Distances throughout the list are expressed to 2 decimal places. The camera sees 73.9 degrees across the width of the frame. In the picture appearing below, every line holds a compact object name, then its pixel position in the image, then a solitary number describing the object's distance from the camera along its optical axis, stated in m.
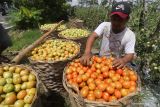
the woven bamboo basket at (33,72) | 1.23
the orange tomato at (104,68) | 1.50
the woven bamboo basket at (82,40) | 2.83
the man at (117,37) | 1.56
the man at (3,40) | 1.99
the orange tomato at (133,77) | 1.46
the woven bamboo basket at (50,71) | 1.90
